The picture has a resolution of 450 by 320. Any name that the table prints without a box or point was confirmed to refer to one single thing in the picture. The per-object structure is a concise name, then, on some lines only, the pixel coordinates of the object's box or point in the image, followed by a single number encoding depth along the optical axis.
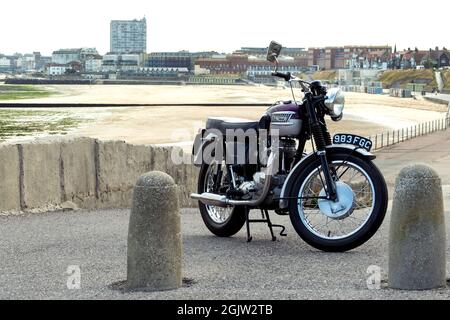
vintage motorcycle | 7.39
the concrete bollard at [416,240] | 5.88
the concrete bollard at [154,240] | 6.01
